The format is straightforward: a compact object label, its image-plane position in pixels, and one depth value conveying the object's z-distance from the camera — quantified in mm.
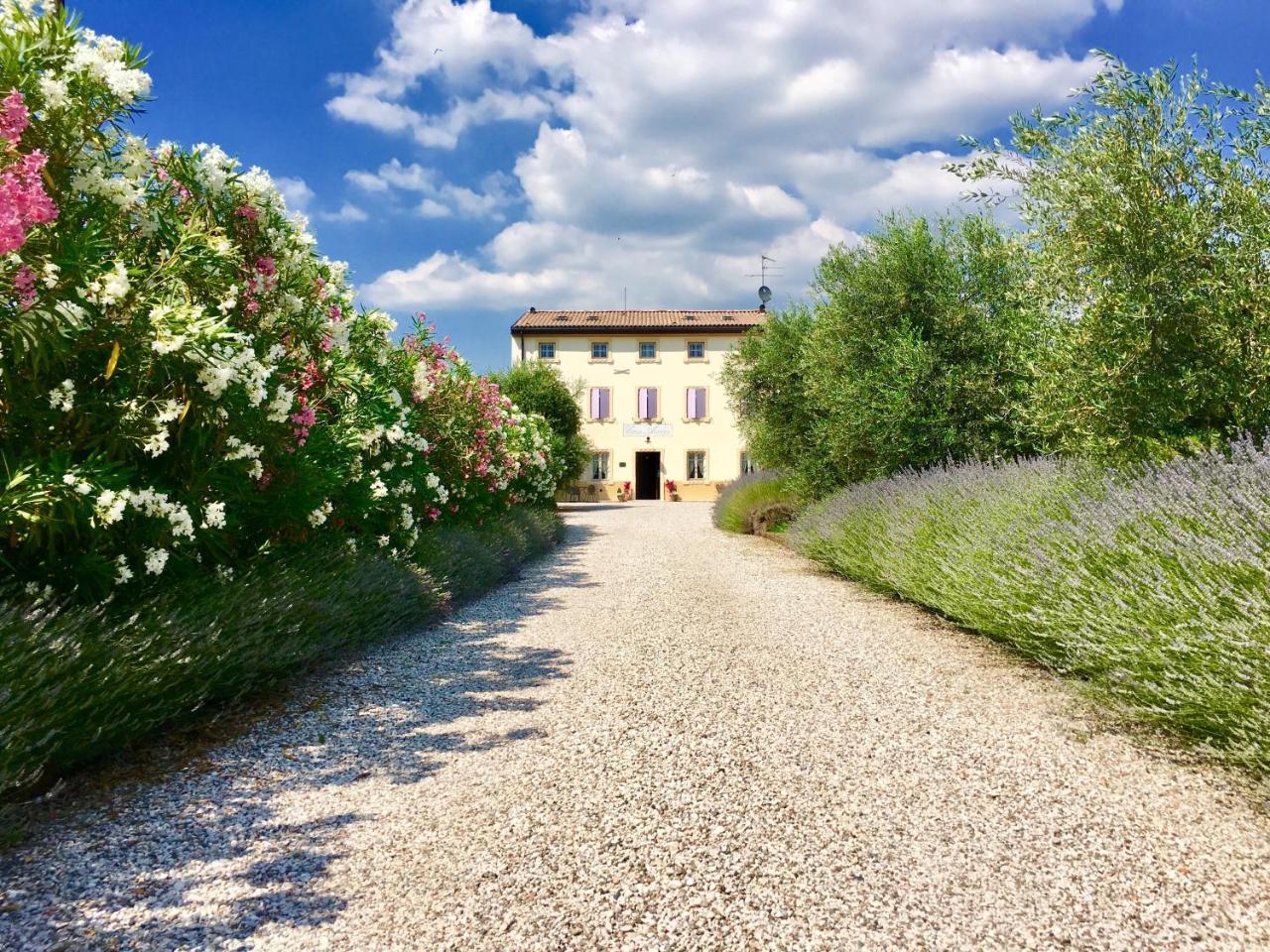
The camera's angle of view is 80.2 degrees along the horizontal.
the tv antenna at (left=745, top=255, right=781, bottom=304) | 35094
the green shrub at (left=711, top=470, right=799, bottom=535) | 15508
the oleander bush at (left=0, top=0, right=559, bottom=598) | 3572
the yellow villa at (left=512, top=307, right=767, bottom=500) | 33344
